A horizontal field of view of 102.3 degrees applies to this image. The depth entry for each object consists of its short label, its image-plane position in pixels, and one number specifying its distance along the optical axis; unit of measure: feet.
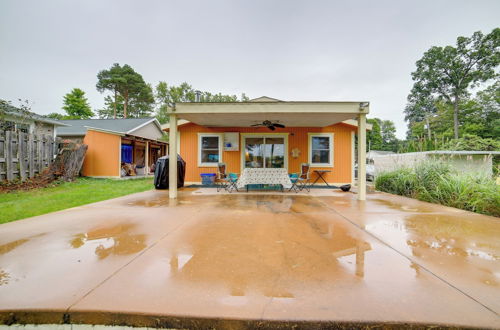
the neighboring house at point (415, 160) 26.98
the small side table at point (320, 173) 27.00
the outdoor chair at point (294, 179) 22.16
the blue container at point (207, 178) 27.02
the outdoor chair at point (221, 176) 23.68
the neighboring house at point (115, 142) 35.76
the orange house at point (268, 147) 27.96
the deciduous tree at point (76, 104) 86.58
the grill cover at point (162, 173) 24.25
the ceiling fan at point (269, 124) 22.33
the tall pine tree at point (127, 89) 76.18
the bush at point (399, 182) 19.99
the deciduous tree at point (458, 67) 70.90
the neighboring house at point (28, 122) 29.09
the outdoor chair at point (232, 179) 22.15
